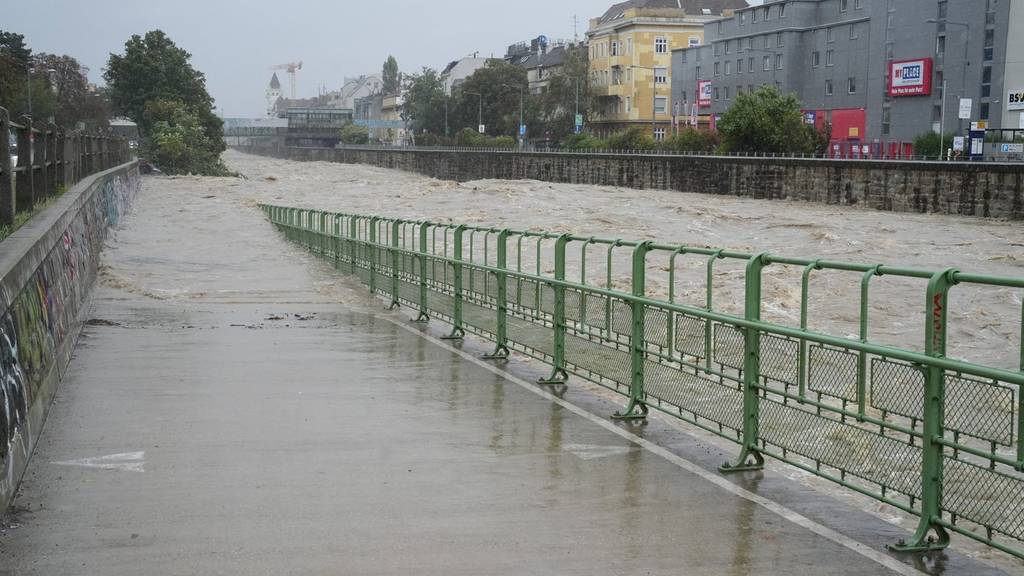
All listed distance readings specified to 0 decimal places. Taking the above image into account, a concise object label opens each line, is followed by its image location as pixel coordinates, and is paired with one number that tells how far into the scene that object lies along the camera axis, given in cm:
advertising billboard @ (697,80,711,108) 10462
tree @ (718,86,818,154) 7725
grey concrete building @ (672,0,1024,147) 6988
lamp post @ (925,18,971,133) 7025
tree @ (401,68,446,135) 15675
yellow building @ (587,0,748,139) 12294
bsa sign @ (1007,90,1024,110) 6694
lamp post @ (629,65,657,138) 12225
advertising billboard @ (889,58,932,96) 7406
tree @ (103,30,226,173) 12106
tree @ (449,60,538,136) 13650
